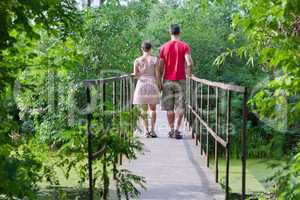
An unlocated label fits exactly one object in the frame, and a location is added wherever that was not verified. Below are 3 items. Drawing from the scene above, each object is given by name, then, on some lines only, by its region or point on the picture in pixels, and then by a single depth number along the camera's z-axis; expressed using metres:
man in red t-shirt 9.80
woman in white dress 9.98
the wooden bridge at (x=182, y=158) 5.71
